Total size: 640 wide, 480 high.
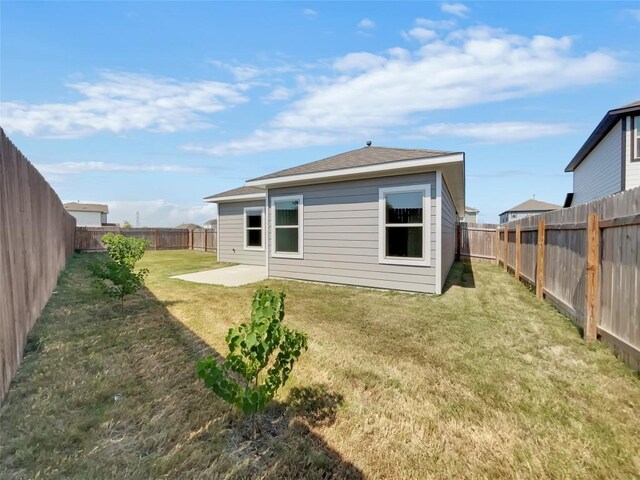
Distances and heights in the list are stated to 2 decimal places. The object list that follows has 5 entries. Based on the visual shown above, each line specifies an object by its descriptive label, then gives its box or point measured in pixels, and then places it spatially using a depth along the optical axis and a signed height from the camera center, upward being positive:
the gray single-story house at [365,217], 6.66 +0.43
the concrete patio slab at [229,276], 8.53 -1.28
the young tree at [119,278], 5.12 -0.73
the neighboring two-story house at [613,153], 9.74 +2.98
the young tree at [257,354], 2.00 -0.81
